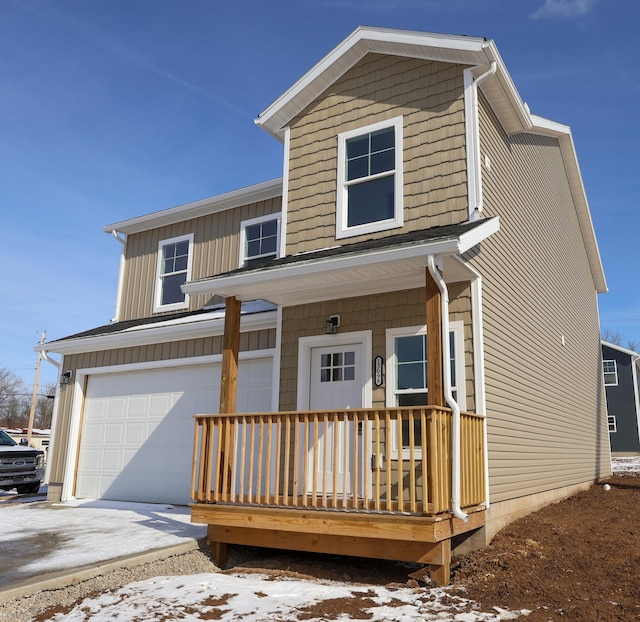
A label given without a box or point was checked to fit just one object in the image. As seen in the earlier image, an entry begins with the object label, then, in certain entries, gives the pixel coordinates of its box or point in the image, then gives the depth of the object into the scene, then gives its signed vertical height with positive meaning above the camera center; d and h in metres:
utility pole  30.42 +2.51
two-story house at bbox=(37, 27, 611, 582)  5.86 +1.55
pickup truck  12.40 -0.72
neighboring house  27.64 +2.48
